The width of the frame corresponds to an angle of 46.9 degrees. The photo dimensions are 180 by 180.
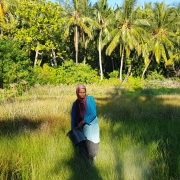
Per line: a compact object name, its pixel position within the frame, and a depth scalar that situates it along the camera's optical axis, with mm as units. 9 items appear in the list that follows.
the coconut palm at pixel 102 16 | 25537
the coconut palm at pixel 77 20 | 25039
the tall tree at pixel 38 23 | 22709
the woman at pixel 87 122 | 3027
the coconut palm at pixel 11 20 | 22196
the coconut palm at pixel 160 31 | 25652
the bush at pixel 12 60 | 16973
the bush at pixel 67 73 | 23983
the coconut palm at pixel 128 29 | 24168
